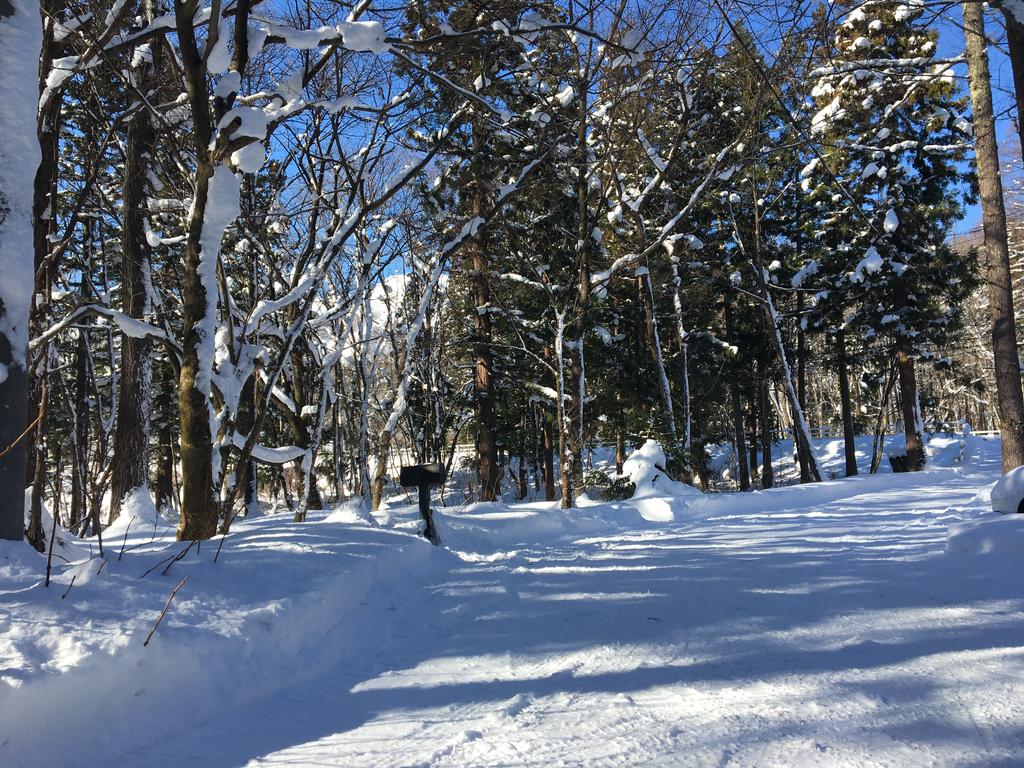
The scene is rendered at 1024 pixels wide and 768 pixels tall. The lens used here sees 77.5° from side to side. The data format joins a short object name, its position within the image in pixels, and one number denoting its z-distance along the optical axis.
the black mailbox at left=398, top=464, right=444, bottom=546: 7.61
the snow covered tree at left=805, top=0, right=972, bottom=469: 19.84
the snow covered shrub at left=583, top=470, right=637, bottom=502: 13.73
